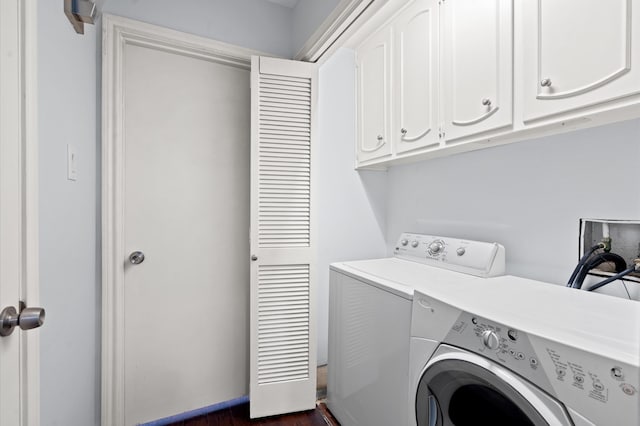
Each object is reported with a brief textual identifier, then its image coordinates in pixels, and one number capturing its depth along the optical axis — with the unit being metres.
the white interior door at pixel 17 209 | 0.60
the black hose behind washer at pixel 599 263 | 1.12
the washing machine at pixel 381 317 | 1.26
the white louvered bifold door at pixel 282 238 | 1.82
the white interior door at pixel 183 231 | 1.69
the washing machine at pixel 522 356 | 0.65
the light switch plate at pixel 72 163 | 1.12
